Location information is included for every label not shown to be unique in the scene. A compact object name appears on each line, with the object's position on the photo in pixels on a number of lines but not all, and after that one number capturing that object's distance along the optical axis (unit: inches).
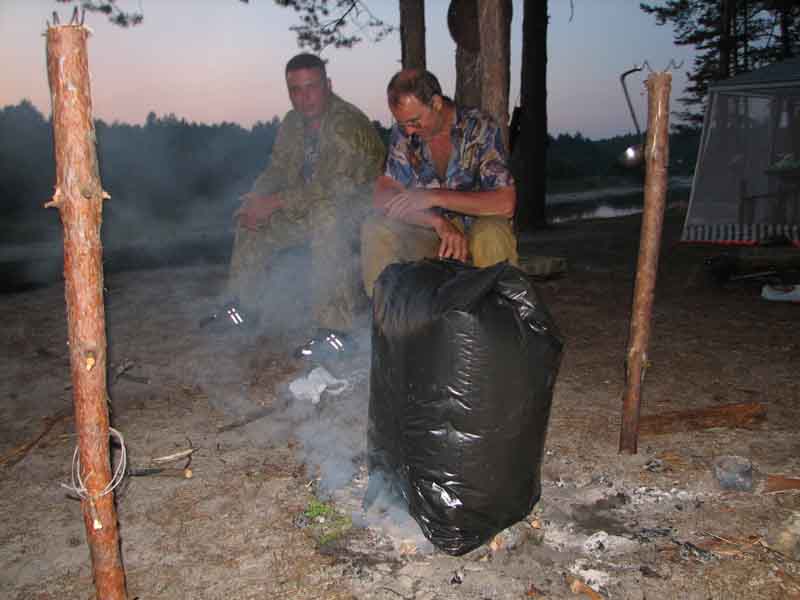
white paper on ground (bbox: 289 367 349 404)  131.6
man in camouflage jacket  158.1
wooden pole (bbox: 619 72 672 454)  93.8
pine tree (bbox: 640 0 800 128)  959.6
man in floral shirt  119.3
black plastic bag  75.7
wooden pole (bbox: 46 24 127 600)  58.3
